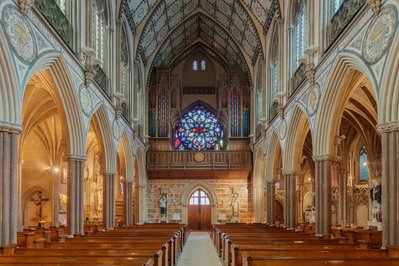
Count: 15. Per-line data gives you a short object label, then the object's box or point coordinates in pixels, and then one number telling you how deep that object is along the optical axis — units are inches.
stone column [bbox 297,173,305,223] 1101.5
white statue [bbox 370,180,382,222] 957.8
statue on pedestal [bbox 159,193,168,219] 1397.6
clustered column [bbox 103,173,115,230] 863.1
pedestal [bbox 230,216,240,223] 1389.8
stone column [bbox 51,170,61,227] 1005.8
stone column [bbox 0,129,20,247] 430.0
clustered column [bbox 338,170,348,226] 1155.9
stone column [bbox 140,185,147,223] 1328.1
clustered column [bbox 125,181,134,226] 1117.1
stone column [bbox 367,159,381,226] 1008.9
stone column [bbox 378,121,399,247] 426.9
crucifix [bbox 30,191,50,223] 1071.0
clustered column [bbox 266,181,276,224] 1073.5
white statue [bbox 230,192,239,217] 1393.9
